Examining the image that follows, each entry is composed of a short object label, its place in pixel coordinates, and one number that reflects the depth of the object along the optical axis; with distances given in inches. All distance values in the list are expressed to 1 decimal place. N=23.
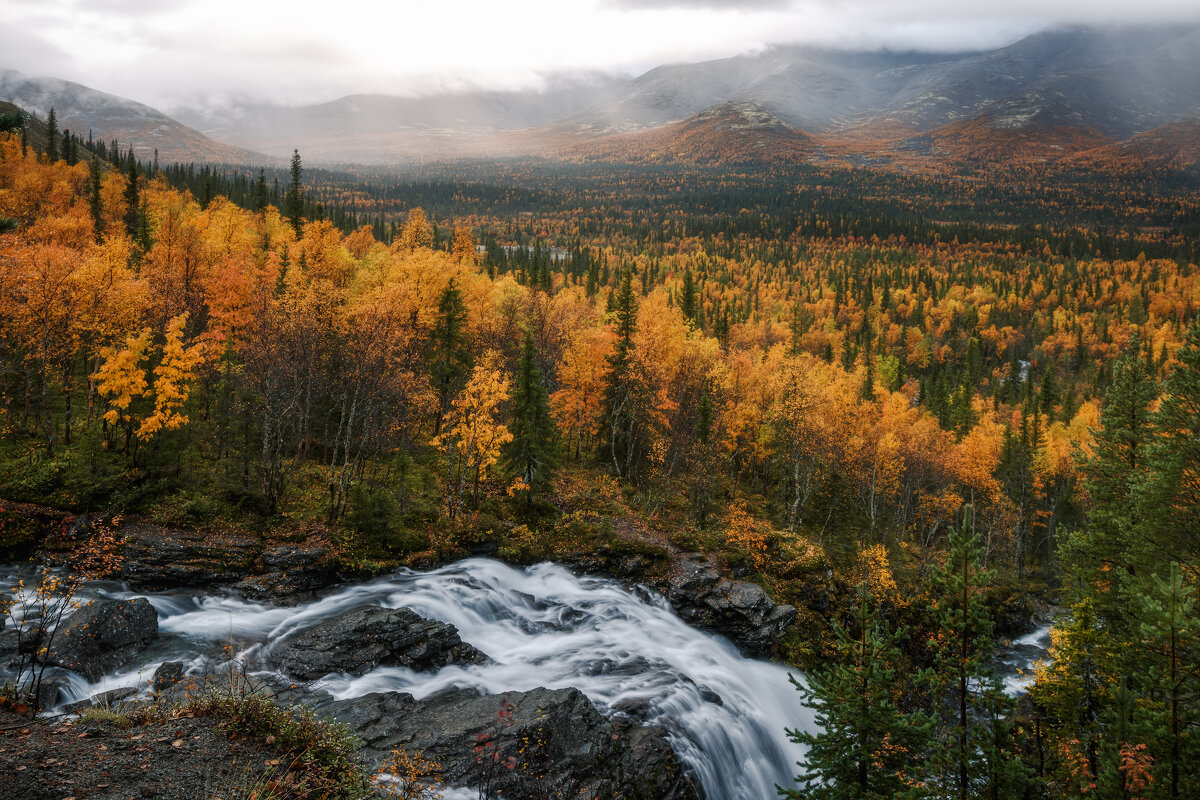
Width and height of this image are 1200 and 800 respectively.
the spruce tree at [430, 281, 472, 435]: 1518.2
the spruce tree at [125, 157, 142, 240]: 2987.2
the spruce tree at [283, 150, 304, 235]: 3046.3
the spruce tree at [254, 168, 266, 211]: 3351.4
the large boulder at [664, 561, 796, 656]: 1120.2
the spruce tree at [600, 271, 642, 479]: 1706.4
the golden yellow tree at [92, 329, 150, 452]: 1027.3
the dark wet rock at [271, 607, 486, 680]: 807.7
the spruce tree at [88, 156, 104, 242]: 2641.7
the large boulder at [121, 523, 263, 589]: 942.4
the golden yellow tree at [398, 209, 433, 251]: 2596.0
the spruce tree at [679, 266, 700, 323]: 2807.6
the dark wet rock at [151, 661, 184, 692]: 689.3
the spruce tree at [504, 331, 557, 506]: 1395.2
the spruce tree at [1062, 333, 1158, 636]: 995.3
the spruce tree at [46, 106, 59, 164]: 3708.4
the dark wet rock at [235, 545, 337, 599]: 973.2
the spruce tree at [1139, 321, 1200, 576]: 780.6
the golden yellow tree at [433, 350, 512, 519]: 1229.1
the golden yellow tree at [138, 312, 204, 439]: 1035.3
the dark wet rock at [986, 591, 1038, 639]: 1598.2
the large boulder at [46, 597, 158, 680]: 713.0
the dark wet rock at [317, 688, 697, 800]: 621.3
